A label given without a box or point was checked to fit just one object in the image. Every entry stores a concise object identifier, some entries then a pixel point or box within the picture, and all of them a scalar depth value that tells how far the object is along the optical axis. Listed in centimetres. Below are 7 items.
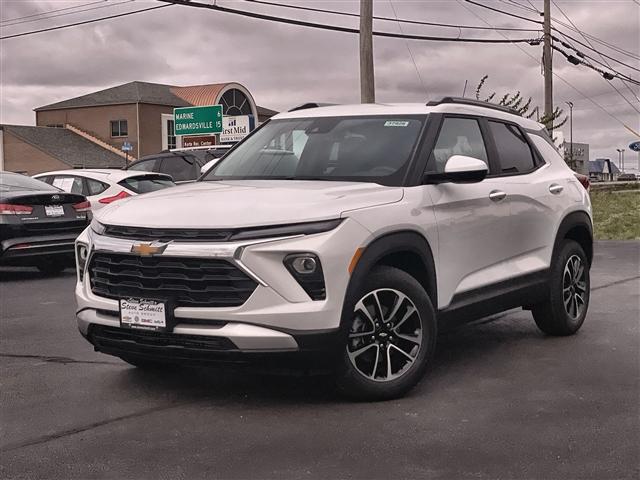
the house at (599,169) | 12439
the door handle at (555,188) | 700
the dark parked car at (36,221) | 1140
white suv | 472
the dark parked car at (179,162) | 1714
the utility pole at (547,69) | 3195
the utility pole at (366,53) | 2016
